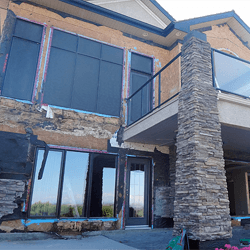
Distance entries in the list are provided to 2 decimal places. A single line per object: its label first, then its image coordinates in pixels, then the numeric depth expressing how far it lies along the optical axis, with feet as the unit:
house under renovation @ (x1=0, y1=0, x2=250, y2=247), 17.98
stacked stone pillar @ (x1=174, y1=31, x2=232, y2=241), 14.94
